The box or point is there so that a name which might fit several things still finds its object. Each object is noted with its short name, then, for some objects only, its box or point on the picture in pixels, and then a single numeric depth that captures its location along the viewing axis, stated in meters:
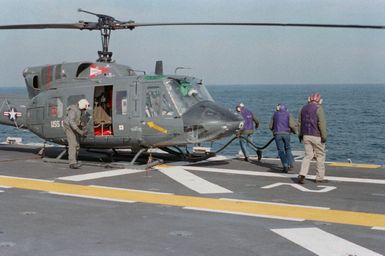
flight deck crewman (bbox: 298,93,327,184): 10.47
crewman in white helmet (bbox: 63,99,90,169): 12.88
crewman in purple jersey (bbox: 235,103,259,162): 14.82
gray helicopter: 12.42
